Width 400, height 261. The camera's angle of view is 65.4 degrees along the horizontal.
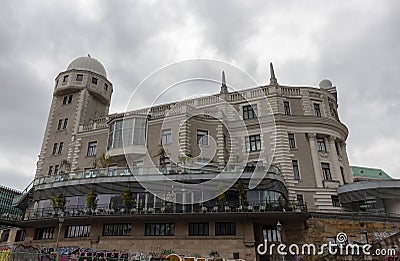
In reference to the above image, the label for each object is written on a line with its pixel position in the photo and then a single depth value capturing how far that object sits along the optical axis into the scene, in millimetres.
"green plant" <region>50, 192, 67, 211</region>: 30388
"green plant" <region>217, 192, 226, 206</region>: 26439
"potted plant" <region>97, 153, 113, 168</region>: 34562
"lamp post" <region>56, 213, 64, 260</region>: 25922
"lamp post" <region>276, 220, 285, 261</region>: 27714
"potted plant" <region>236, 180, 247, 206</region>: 26594
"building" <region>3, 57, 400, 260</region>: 26750
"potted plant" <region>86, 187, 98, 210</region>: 29156
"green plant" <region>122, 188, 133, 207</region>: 28016
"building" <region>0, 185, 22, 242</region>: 31812
